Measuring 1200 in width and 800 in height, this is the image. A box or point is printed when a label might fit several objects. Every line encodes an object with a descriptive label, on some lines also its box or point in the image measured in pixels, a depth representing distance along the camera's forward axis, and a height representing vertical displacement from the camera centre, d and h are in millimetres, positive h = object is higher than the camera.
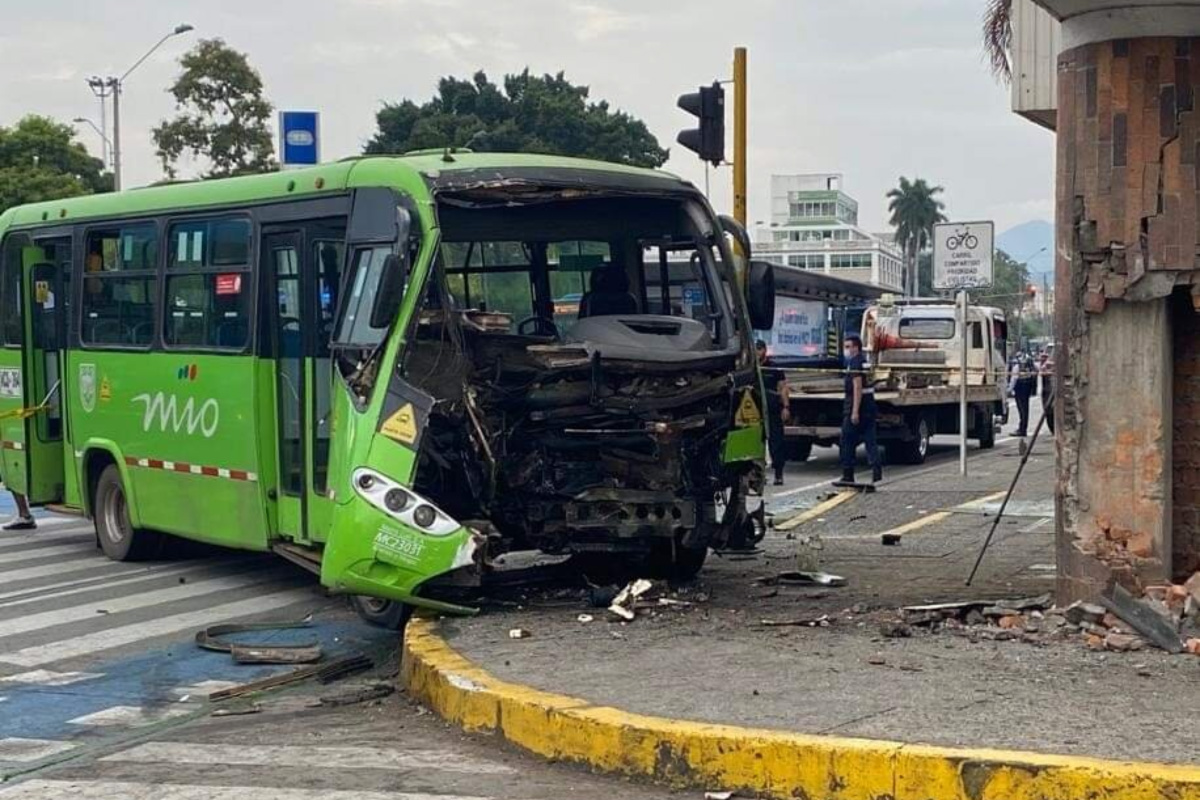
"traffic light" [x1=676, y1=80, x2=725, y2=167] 14883 +2037
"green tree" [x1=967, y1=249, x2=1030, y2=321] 124875 +5170
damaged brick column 7906 +122
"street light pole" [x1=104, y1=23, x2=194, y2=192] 41750 +5610
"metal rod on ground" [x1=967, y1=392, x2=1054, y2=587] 9125 -616
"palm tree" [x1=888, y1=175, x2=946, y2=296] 137000 +10983
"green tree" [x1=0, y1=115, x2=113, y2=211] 44750 +5448
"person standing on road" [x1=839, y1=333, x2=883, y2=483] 17891 -884
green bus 8945 -170
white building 133000 +9557
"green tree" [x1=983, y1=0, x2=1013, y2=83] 18094 +3467
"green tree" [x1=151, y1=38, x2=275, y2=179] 37812 +5526
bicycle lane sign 19781 +1003
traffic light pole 15484 +2008
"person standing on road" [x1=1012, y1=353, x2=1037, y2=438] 26906 -986
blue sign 17844 +2314
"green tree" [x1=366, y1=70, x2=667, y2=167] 56750 +8018
